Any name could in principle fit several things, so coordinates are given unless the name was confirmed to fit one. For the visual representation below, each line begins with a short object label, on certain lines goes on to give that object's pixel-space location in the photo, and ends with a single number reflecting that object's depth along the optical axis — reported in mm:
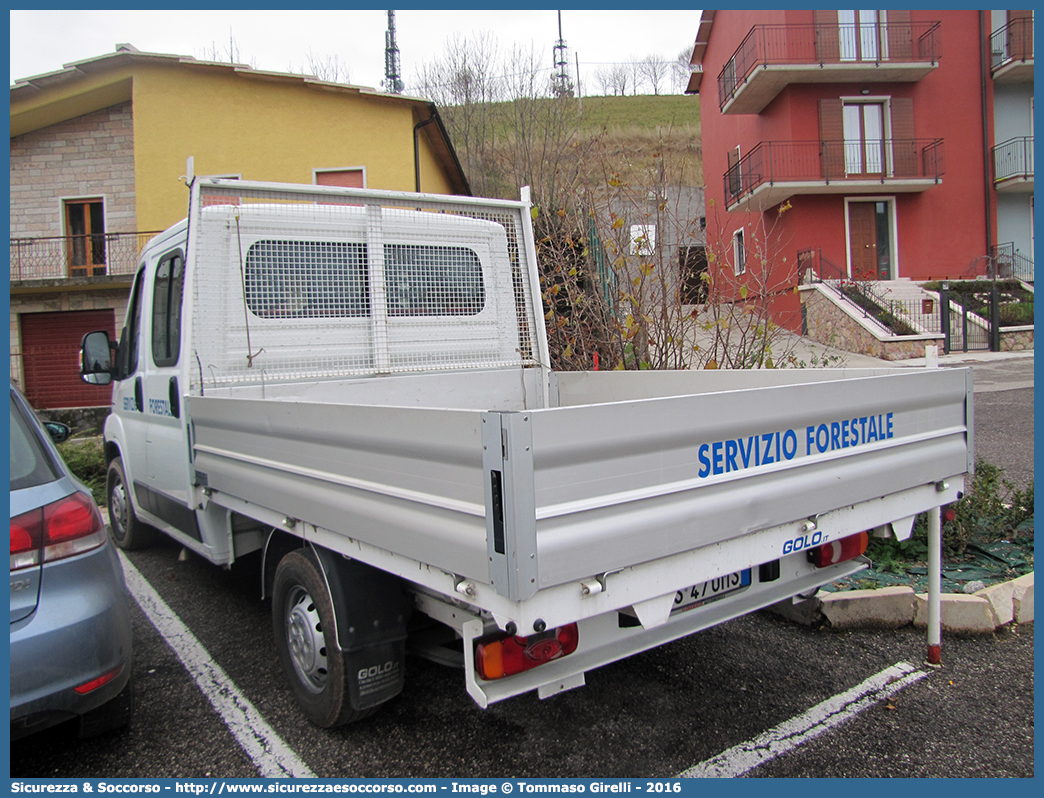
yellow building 17375
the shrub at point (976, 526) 4648
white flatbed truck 2062
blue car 2469
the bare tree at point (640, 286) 6770
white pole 3418
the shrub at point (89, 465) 8523
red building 23234
